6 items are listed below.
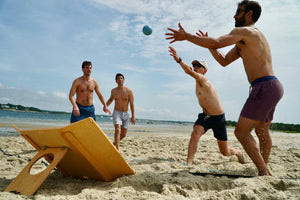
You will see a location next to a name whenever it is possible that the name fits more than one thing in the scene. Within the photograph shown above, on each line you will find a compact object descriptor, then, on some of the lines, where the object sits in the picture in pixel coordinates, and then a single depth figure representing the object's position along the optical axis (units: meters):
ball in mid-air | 5.22
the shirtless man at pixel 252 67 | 2.50
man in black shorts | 3.69
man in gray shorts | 5.70
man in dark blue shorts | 5.02
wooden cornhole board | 2.02
